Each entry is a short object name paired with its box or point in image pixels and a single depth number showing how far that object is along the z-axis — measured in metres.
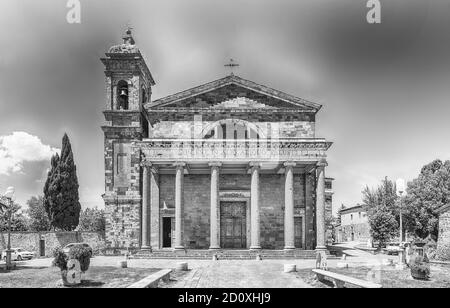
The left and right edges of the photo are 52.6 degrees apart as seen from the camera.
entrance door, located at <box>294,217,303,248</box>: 37.78
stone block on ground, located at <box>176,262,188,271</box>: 24.06
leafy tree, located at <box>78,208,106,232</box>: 79.25
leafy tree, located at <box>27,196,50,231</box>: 66.94
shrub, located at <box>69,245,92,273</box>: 17.34
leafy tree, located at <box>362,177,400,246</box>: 44.41
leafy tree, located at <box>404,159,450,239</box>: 47.97
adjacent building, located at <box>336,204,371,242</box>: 75.25
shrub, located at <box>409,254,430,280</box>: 17.97
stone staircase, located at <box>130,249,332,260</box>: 32.31
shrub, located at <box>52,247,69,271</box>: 16.80
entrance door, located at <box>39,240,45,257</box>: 41.41
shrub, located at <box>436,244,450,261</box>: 30.19
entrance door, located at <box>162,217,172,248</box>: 37.94
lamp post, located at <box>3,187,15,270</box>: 23.34
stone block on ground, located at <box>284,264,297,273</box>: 22.50
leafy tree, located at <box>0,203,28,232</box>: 60.66
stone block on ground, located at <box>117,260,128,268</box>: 24.95
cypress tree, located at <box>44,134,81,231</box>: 45.97
